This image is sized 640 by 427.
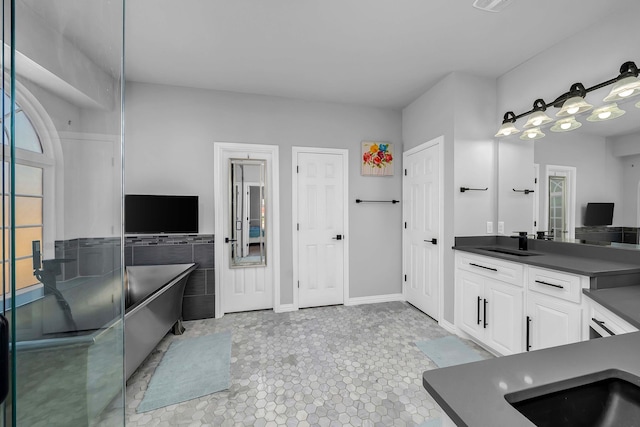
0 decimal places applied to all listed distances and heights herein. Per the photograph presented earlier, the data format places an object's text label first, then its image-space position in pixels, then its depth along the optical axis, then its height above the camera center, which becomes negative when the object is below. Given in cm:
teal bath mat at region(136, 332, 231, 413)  178 -126
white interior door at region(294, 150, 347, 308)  338 -19
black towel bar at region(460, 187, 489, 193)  269 +25
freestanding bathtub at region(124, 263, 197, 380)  182 -80
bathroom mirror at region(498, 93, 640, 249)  178 +28
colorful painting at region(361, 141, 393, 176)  354 +76
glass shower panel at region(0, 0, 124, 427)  57 +1
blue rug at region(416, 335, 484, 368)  218 -124
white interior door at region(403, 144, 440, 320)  298 -19
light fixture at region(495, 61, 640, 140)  168 +83
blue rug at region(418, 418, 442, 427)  153 -126
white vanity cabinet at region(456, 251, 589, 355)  167 -71
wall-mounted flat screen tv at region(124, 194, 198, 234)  275 -1
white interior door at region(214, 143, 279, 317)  313 -38
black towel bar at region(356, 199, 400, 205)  353 +17
